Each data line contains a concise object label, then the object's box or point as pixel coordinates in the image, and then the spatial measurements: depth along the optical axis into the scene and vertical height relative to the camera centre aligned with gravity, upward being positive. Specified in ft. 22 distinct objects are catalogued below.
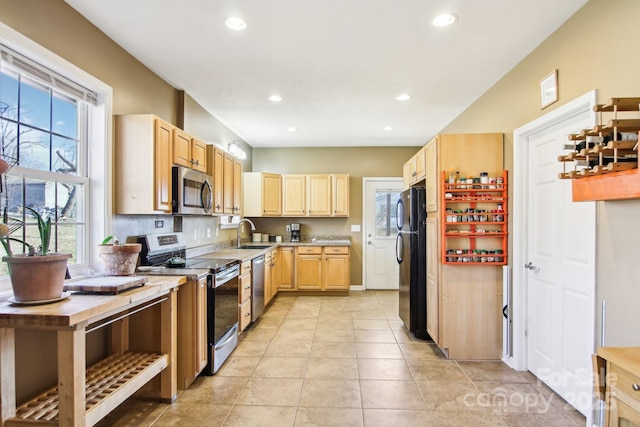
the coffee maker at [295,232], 19.40 -0.94
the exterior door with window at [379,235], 19.83 -1.15
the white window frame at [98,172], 7.79 +1.09
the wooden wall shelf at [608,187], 4.72 +0.46
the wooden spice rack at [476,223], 9.69 -0.22
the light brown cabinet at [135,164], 8.26 +1.34
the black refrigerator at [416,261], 11.48 -1.62
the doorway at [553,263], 7.03 -1.17
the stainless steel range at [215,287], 8.82 -2.03
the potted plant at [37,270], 4.91 -0.82
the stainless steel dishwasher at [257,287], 12.75 -2.89
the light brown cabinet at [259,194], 18.45 +1.27
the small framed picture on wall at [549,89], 7.57 +3.01
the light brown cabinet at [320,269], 18.15 -2.93
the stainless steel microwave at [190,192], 9.23 +0.75
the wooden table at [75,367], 4.76 -2.45
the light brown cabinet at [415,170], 11.66 +1.79
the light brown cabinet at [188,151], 9.36 +2.02
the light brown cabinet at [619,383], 3.74 -2.04
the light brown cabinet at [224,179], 11.87 +1.49
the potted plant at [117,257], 7.04 -0.89
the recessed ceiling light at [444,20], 7.11 +4.35
